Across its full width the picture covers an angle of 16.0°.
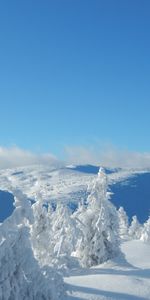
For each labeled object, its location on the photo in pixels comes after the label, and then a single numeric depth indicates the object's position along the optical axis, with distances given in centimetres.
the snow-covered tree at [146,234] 7811
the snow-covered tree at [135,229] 10796
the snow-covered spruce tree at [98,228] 4950
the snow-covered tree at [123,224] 10198
